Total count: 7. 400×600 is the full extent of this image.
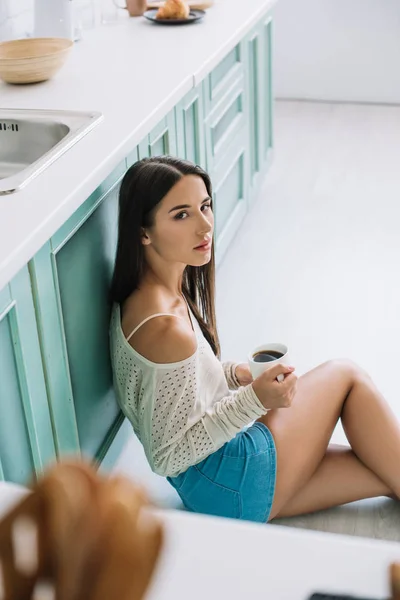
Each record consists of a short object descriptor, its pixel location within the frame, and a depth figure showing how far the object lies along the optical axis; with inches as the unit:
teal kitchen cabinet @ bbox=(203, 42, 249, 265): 104.0
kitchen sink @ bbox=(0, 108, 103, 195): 70.5
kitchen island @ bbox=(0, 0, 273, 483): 52.9
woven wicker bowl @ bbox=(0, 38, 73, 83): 79.7
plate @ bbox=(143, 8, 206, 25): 110.5
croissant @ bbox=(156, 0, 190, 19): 111.1
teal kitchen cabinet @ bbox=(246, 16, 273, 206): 127.0
